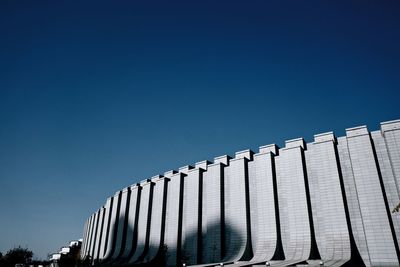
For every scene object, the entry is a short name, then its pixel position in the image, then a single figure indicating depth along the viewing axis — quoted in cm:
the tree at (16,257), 10708
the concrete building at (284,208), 4581
